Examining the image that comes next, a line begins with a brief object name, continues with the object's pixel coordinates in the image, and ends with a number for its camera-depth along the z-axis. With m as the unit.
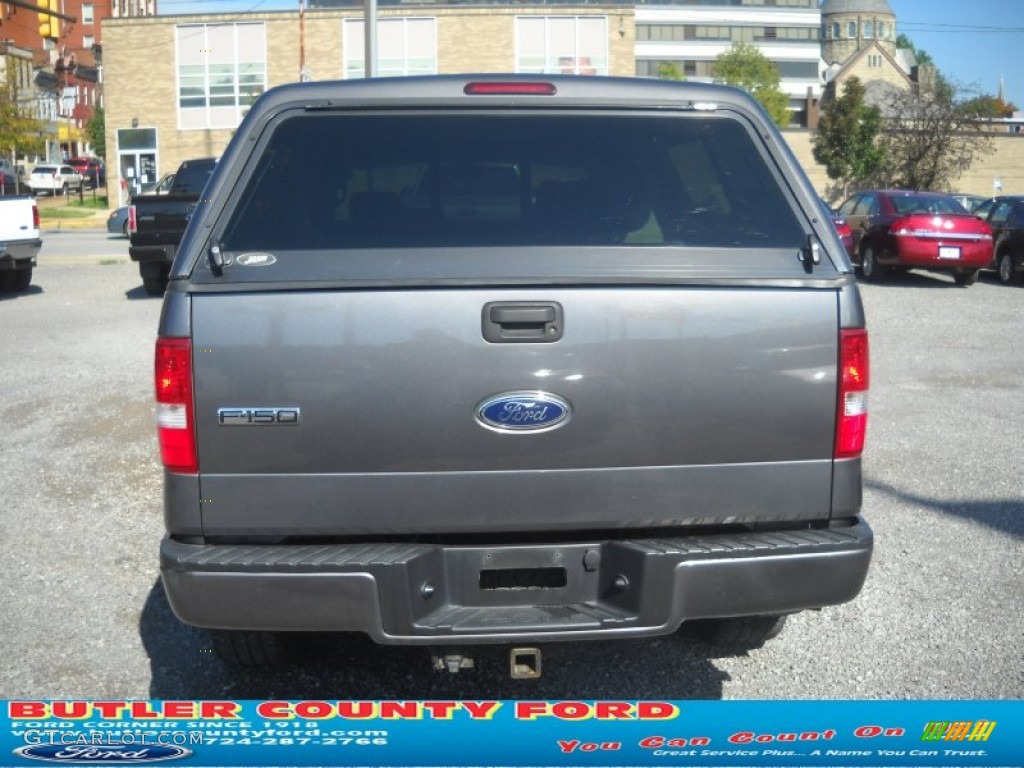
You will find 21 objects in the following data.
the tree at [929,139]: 44.44
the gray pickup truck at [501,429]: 3.31
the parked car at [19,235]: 16.59
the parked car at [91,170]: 68.66
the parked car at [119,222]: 30.09
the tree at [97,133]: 74.88
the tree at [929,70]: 44.03
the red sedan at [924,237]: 18.09
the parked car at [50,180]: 60.62
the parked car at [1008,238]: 19.09
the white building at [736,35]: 106.75
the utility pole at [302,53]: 24.52
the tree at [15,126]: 49.09
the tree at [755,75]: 78.44
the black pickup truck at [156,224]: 15.87
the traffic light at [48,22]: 23.80
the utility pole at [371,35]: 22.02
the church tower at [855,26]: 130.12
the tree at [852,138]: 50.97
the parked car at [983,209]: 21.09
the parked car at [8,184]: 42.81
